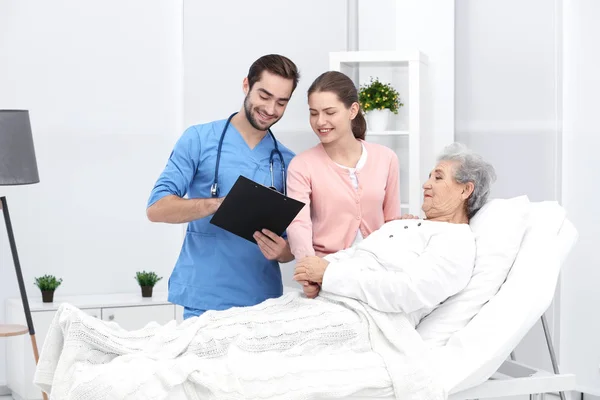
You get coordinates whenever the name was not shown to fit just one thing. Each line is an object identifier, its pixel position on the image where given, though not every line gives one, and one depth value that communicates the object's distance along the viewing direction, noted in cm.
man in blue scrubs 275
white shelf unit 416
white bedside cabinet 431
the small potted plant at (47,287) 450
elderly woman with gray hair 250
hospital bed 243
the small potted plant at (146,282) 470
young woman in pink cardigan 282
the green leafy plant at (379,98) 424
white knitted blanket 216
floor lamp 378
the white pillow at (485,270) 259
